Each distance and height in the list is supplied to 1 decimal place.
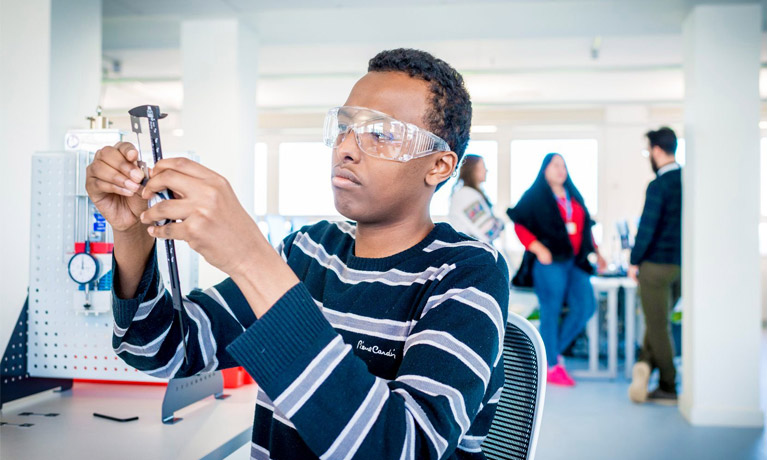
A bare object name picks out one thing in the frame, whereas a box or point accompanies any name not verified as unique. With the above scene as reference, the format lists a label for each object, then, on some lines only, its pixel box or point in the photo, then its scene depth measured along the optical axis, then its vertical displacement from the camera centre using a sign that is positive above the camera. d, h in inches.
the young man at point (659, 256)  157.2 -4.5
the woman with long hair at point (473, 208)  163.9 +7.9
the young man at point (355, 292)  26.0 -3.1
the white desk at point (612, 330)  181.9 -27.0
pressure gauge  56.4 -3.0
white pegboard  58.2 -5.6
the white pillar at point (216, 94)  169.9 +39.0
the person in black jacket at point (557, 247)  169.5 -2.6
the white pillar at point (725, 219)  142.5 +4.6
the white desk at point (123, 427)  43.3 -15.0
